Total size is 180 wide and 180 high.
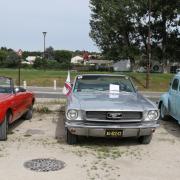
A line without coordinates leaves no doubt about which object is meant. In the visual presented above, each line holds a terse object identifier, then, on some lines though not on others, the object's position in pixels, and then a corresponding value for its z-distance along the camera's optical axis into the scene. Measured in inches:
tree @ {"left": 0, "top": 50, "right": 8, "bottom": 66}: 2702.8
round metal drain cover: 191.4
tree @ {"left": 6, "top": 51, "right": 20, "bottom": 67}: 2105.1
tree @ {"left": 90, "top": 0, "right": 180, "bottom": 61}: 1362.1
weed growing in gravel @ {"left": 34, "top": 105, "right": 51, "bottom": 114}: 385.4
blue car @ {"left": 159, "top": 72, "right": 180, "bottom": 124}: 306.6
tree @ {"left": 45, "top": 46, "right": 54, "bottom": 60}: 3467.0
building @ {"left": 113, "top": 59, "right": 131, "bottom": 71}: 2465.3
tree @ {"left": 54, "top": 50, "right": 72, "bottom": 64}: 3706.1
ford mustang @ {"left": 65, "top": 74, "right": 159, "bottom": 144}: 235.4
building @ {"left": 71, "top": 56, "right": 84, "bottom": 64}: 4126.5
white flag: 372.5
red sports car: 250.6
